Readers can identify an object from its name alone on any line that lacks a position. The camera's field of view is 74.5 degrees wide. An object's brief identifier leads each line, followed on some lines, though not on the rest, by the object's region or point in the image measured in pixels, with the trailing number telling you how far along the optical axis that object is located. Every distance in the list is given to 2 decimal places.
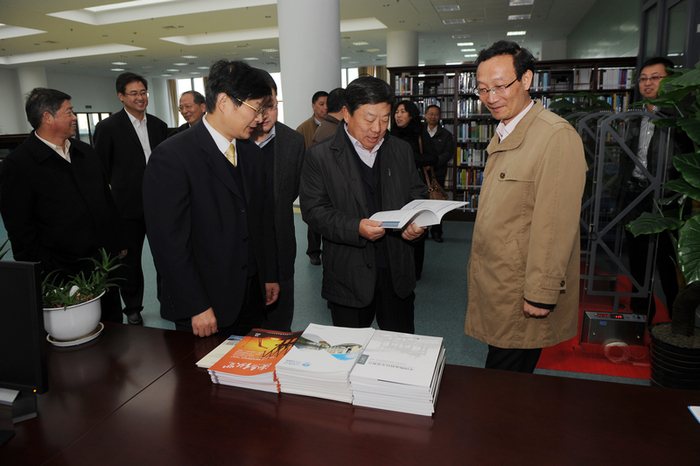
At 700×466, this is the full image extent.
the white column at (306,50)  6.01
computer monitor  1.06
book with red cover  1.22
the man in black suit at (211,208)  1.55
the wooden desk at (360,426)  0.97
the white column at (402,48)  12.47
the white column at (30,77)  16.88
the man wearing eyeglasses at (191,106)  4.33
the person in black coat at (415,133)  4.71
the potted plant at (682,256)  2.20
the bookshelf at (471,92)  6.55
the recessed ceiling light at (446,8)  9.63
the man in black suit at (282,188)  2.36
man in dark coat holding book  1.97
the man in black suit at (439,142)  5.83
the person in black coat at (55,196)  2.30
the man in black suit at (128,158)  3.39
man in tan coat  1.56
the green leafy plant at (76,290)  1.48
